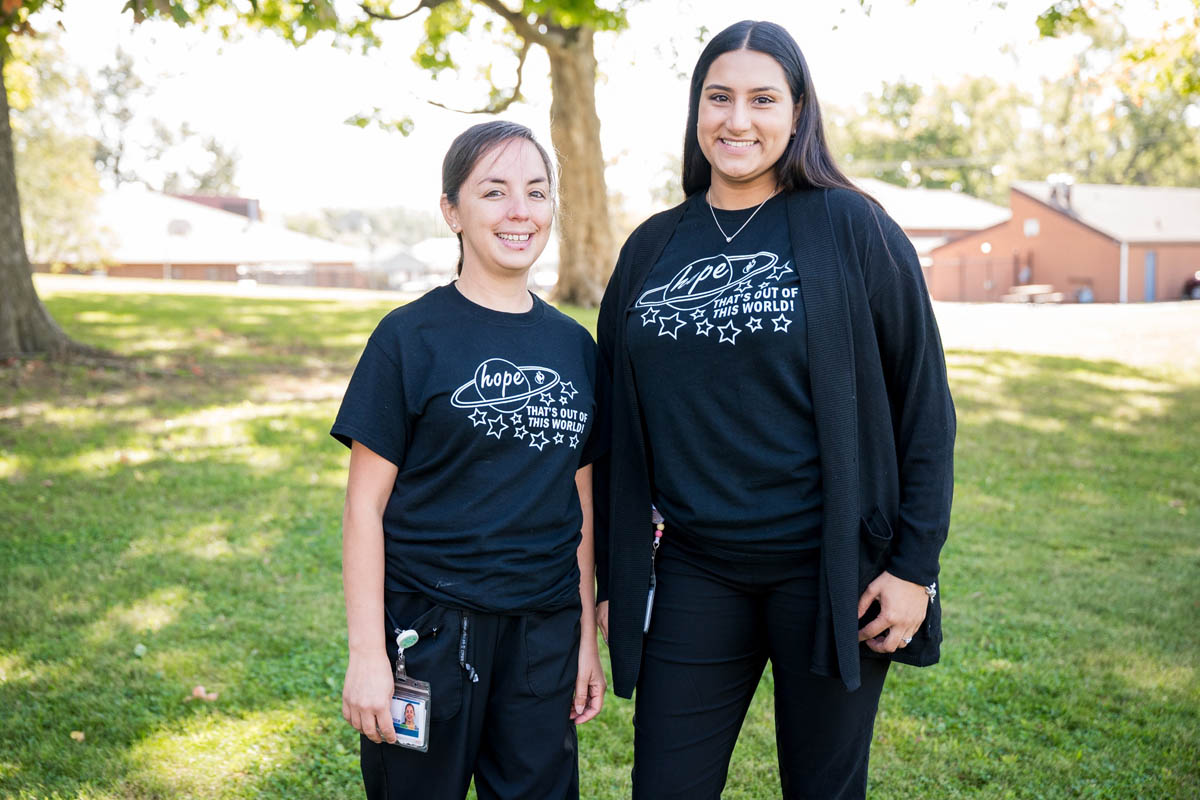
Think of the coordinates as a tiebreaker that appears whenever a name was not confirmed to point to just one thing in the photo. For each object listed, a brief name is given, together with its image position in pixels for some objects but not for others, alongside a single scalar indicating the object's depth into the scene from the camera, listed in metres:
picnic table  38.94
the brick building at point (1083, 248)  40.16
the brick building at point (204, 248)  40.69
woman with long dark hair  2.19
